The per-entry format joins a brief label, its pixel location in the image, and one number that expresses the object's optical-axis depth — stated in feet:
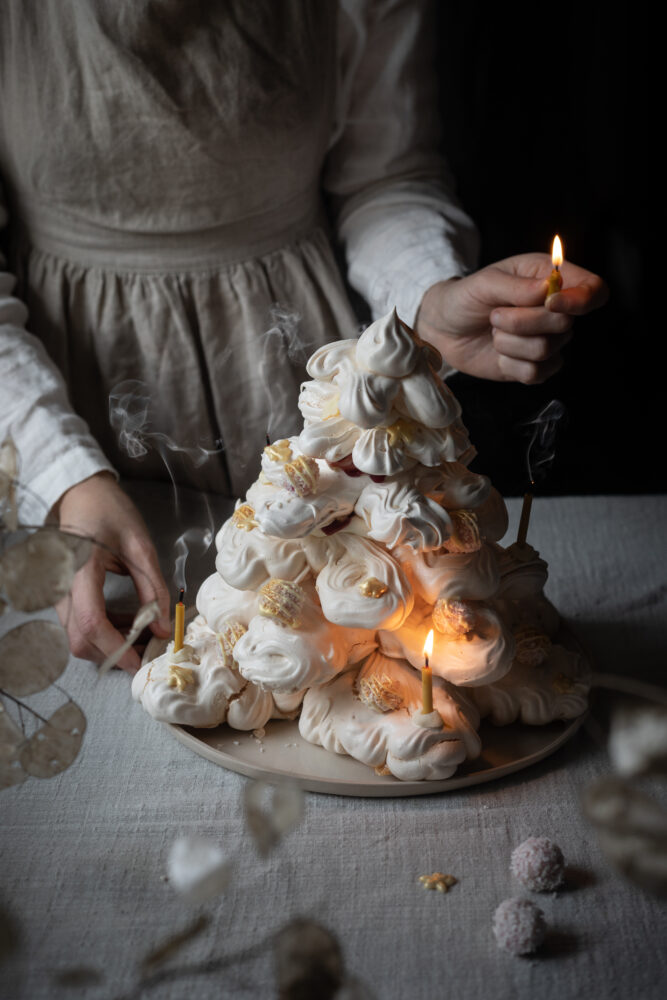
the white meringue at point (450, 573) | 2.53
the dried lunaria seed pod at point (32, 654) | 1.69
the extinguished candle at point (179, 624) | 2.71
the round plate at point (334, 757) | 2.53
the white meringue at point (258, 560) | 2.55
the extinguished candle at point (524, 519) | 2.97
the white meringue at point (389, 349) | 2.27
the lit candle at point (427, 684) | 2.39
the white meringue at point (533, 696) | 2.72
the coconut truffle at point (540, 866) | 2.24
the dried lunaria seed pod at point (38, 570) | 1.56
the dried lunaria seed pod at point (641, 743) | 1.65
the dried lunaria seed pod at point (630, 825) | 1.55
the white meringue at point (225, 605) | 2.72
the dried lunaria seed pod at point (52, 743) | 1.72
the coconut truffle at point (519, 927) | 2.06
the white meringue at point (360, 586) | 2.41
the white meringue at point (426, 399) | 2.31
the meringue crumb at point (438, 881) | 2.26
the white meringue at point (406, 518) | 2.37
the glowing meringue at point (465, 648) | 2.52
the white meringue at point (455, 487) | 2.51
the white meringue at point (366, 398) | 2.26
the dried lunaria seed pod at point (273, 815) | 1.45
